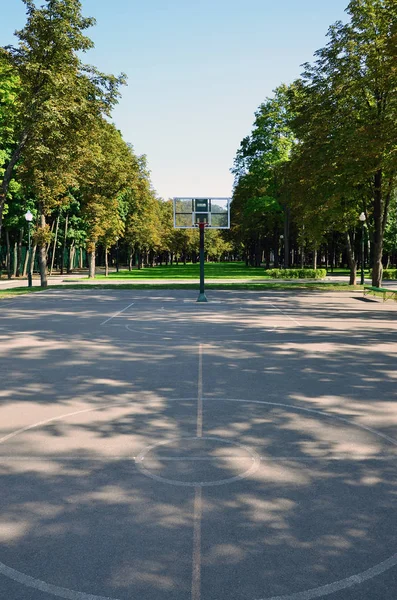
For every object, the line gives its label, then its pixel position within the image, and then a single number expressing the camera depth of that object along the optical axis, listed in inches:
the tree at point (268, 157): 2154.3
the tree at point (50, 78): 1134.4
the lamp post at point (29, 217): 1343.5
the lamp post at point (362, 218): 1306.8
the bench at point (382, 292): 1046.2
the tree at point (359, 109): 1045.2
